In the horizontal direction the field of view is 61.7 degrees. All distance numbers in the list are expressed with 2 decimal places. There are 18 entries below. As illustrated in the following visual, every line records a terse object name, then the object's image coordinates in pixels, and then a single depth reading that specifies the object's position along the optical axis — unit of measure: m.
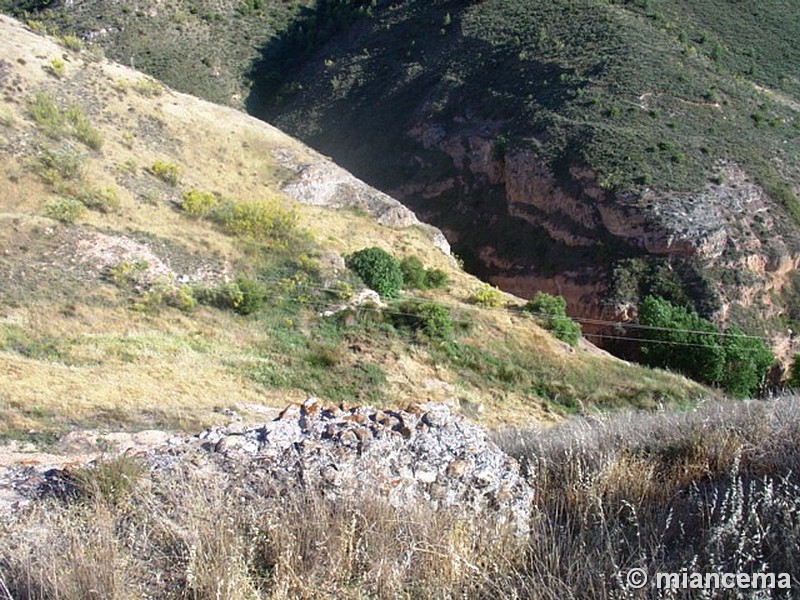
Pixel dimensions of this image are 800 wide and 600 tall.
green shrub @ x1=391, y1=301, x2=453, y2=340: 18.39
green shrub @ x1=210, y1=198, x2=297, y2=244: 20.69
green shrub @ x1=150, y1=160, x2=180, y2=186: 22.36
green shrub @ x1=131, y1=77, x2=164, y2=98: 26.39
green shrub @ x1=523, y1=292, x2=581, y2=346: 20.95
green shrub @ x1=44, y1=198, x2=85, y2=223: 17.80
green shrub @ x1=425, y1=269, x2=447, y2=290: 22.09
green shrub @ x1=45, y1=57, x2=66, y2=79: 24.16
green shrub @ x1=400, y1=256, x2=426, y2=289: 21.69
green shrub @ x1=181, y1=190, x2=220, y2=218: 20.92
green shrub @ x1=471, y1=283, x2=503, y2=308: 21.61
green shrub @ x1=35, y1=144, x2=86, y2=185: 19.30
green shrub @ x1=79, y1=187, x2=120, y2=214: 18.98
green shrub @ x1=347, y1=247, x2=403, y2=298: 20.11
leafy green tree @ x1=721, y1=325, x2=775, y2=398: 23.42
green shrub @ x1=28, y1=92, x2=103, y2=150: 21.25
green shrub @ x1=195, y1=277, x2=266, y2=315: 17.12
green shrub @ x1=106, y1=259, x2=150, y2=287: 16.53
